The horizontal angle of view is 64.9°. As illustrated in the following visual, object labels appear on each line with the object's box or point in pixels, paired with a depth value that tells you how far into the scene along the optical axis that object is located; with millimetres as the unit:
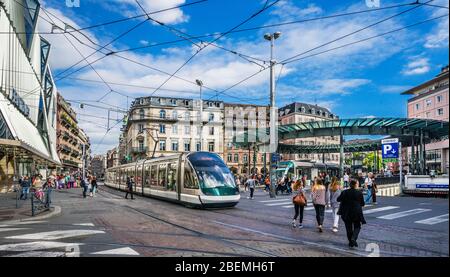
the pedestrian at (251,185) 25573
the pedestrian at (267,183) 33562
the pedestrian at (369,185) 19625
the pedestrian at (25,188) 23922
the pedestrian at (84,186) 26478
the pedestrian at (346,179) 27831
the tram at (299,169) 40438
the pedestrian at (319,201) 11242
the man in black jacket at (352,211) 8539
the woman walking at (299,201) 11695
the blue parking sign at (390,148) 22647
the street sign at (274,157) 26725
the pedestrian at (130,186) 24628
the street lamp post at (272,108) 24938
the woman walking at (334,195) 11227
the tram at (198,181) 16375
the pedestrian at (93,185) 28142
